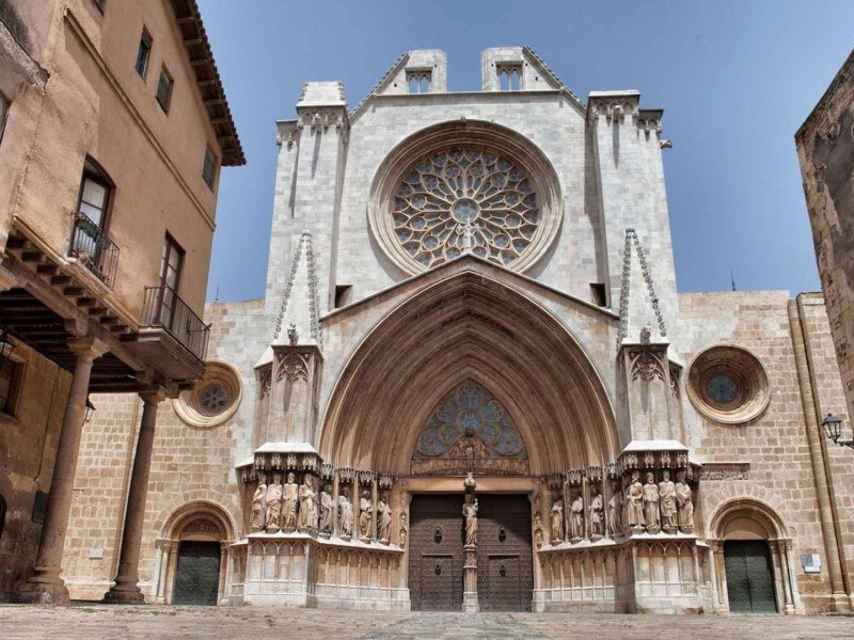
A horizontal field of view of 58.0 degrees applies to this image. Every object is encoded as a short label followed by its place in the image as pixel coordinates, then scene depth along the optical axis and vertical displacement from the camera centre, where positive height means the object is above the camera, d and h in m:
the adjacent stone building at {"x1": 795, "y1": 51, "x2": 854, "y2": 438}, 9.03 +4.62
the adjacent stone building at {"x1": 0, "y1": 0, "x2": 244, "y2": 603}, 8.98 +4.60
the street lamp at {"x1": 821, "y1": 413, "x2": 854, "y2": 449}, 11.77 +2.52
